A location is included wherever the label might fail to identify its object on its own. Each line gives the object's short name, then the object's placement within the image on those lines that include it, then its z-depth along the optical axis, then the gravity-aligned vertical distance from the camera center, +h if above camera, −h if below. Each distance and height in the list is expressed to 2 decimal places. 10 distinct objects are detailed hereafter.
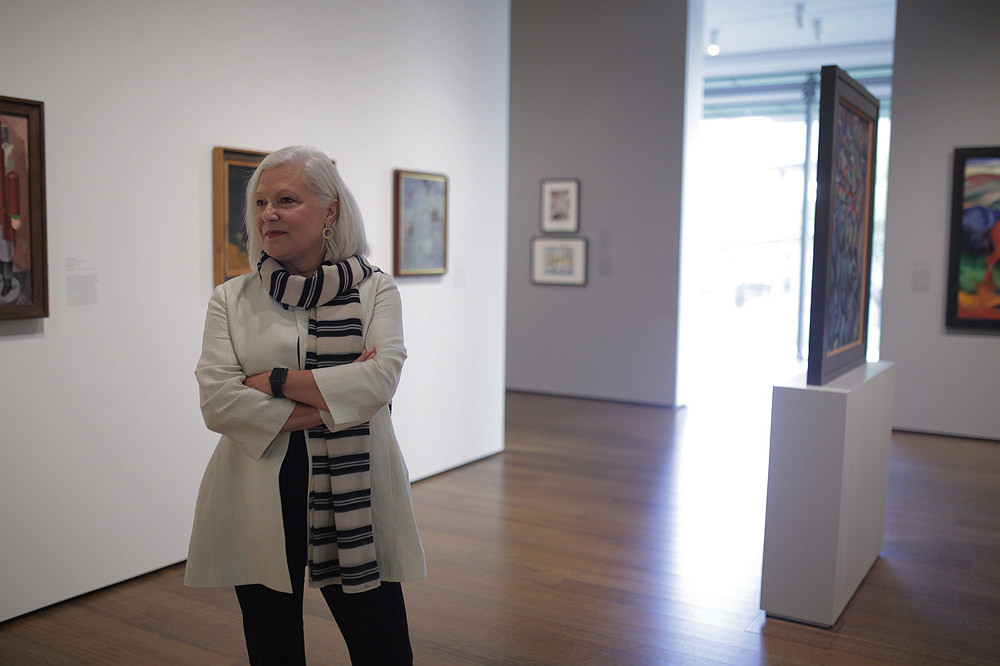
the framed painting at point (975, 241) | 7.12 +0.36
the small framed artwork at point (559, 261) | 8.99 +0.16
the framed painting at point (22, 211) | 3.30 +0.20
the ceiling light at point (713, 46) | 10.76 +2.91
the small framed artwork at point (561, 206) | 8.93 +0.72
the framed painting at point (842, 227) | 3.66 +0.25
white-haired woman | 2.04 -0.38
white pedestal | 3.55 -0.90
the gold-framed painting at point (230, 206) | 4.15 +0.31
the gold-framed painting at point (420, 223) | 5.43 +0.32
